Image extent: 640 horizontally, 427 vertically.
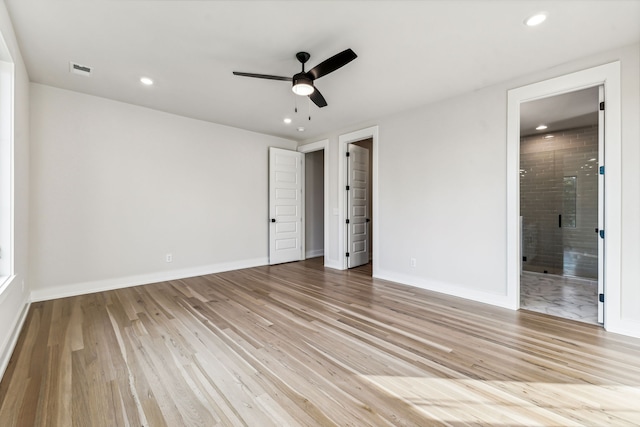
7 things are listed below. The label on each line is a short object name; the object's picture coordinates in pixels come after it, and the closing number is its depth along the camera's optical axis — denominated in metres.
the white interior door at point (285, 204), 5.74
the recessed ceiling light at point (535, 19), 2.15
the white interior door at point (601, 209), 2.71
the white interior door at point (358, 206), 5.32
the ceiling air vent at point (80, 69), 2.97
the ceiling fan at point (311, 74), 2.33
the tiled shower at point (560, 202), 4.87
